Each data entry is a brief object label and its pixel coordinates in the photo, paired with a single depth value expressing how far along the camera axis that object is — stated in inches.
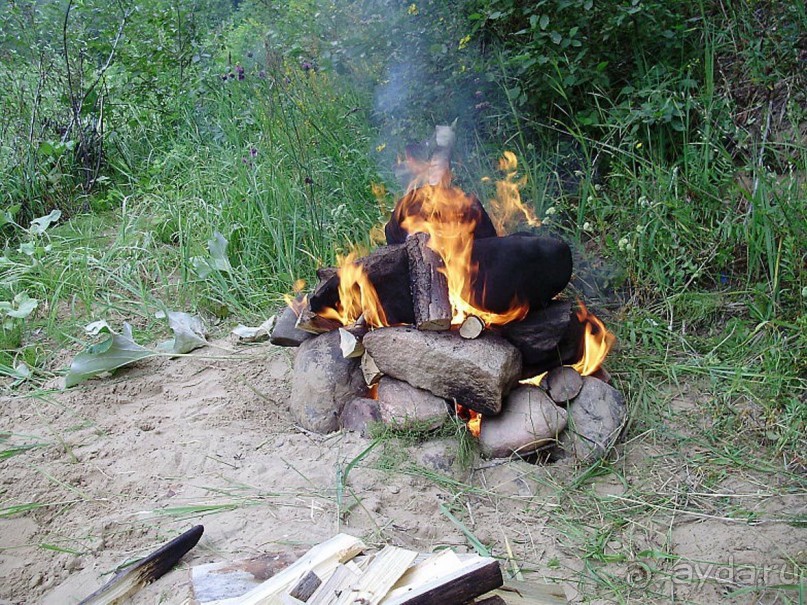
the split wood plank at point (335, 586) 82.3
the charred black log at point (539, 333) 128.2
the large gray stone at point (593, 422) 124.0
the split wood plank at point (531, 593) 88.2
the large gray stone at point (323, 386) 136.7
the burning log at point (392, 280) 132.3
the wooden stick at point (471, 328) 125.8
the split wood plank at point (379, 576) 82.4
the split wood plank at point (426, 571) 83.8
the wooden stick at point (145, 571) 93.2
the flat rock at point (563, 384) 128.9
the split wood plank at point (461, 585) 80.8
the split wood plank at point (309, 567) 84.4
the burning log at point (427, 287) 126.1
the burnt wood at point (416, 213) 140.3
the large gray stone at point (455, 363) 122.3
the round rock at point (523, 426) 124.4
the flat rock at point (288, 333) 147.5
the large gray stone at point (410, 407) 126.3
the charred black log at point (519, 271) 127.0
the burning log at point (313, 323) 140.5
